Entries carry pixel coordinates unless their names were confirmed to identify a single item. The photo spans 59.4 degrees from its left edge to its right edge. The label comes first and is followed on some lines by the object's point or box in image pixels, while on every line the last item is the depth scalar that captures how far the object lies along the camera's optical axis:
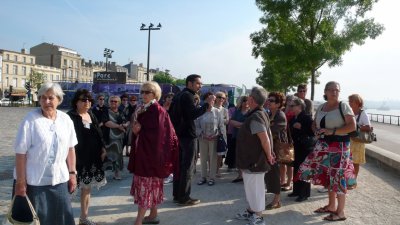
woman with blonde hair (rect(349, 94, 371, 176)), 6.38
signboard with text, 36.12
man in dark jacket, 5.67
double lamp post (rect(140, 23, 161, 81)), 30.59
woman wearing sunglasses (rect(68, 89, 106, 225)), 4.54
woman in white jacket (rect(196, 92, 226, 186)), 7.28
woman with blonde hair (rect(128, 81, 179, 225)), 4.38
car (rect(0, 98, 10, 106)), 51.14
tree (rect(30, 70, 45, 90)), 75.25
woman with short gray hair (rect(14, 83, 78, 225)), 3.10
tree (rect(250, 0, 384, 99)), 15.34
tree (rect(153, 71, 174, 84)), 112.05
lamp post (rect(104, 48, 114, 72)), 48.94
